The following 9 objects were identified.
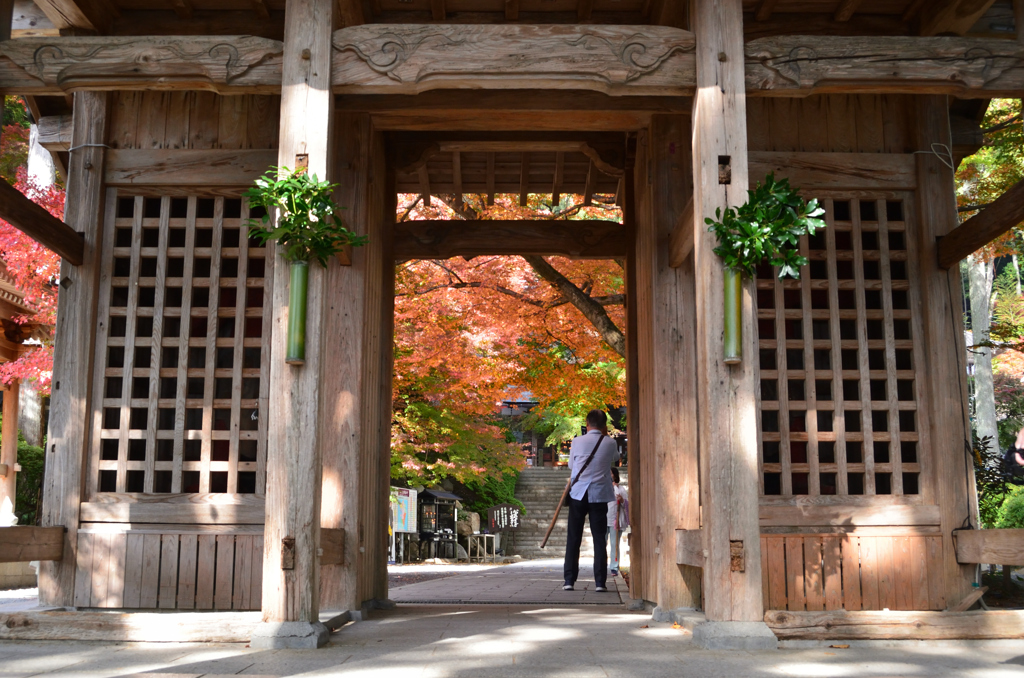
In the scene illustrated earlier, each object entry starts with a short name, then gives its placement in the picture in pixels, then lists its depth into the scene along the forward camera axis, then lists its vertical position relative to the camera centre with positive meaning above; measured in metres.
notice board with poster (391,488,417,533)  16.62 -0.48
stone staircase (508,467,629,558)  21.44 -0.77
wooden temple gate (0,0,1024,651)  5.99 +1.01
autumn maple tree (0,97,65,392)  9.84 +2.14
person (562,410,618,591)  8.24 +0.04
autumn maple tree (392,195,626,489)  11.56 +2.04
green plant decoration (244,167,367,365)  4.66 +1.25
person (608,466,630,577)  11.85 -0.52
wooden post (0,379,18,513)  11.09 +0.42
